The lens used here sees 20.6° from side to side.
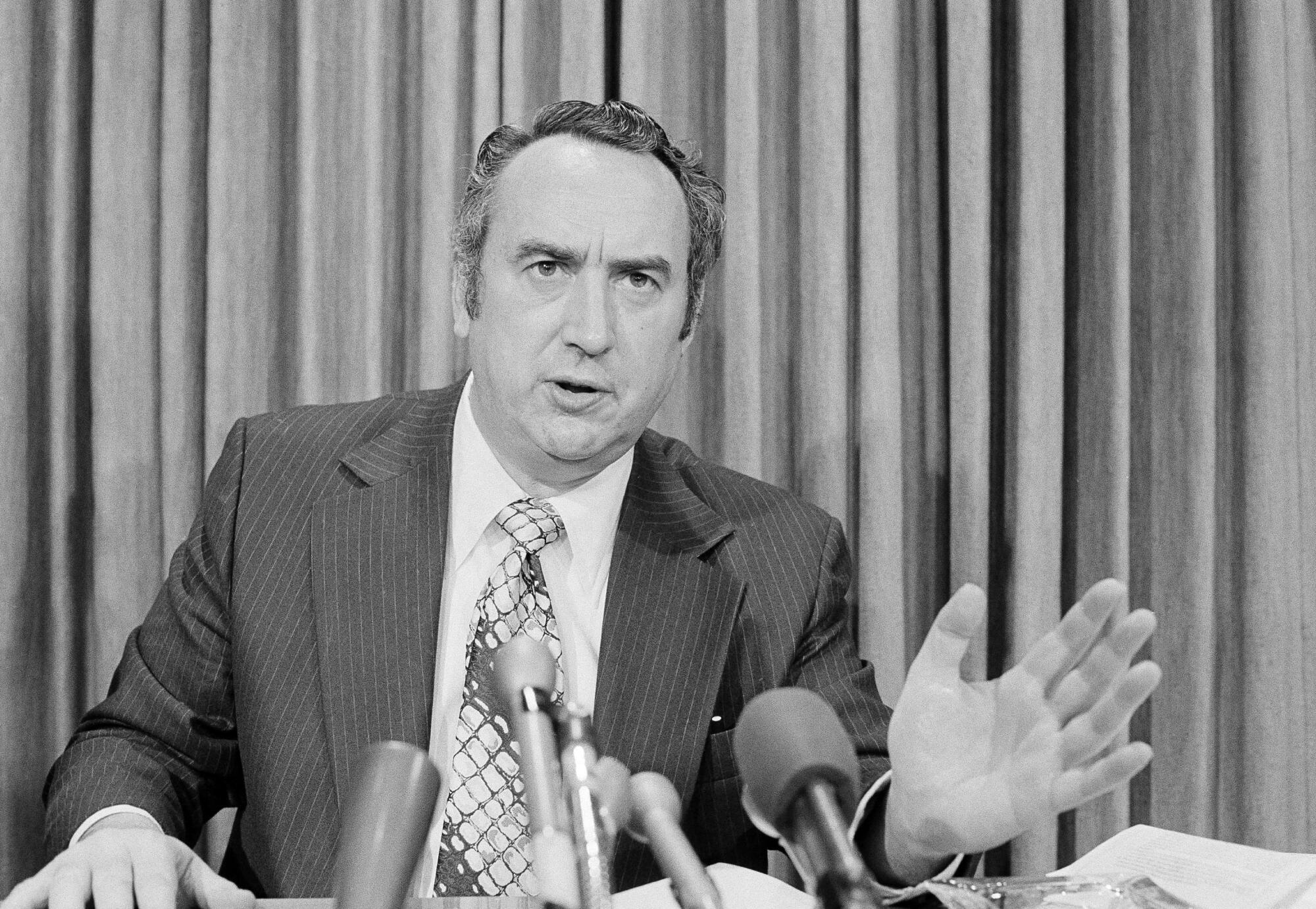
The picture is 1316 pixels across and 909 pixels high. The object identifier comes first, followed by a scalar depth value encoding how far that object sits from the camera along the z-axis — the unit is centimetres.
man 230
